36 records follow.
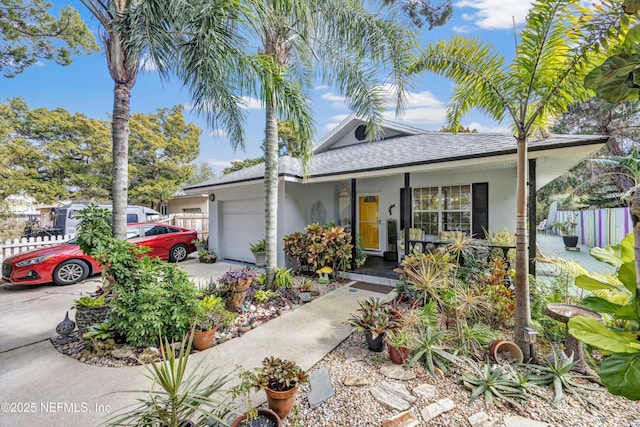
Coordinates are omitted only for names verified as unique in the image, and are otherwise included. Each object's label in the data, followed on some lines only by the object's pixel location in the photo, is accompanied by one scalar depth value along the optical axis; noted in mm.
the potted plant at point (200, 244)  10141
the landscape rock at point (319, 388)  2521
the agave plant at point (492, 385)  2523
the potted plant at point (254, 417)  2061
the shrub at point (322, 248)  6637
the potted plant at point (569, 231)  11394
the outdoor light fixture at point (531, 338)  3002
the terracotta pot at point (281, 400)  2285
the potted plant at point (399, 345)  3117
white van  10383
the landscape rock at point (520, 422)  2227
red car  6168
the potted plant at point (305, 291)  5366
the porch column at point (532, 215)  4520
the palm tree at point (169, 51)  3383
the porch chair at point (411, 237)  7355
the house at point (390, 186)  5289
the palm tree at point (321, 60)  4430
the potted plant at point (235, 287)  4637
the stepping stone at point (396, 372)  2877
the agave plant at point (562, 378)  2518
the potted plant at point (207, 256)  9508
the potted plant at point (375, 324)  3400
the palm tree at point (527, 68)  2756
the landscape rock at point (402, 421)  2225
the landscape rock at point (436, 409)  2326
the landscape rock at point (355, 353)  3285
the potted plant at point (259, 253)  8102
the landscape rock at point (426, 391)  2576
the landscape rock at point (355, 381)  2772
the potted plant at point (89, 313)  3742
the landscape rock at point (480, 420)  2242
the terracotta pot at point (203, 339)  3504
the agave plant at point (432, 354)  2982
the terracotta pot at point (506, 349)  3066
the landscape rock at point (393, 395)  2473
